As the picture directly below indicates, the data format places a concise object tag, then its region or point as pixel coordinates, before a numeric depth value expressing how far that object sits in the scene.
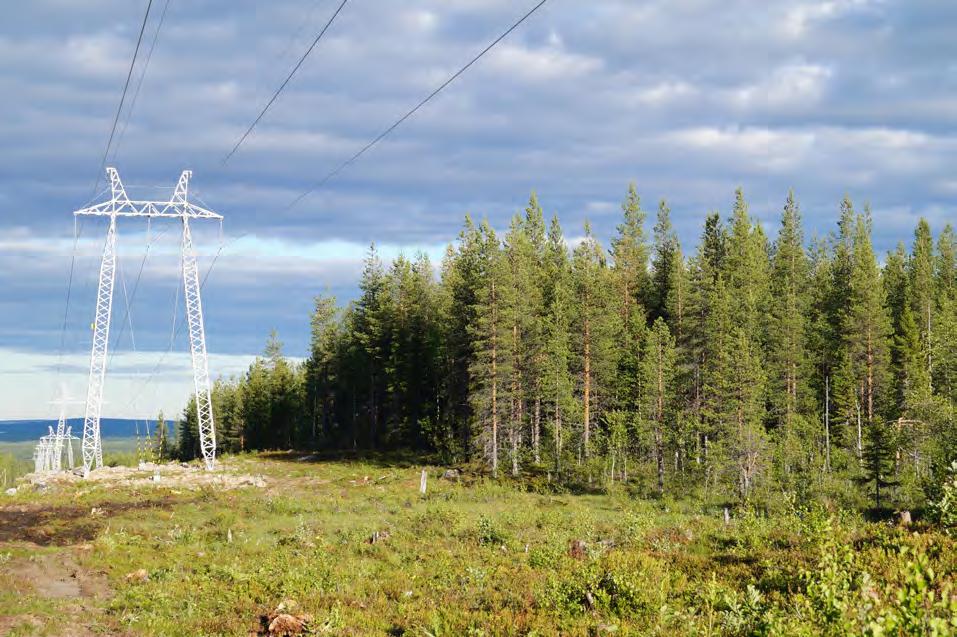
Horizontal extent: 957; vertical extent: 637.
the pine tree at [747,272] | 60.69
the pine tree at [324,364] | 88.38
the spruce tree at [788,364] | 55.59
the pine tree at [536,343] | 56.75
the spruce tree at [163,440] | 147.88
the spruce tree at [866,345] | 61.41
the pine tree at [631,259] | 69.25
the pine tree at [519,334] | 55.62
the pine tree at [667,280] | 62.12
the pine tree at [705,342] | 49.95
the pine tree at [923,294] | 68.06
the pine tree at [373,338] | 73.62
